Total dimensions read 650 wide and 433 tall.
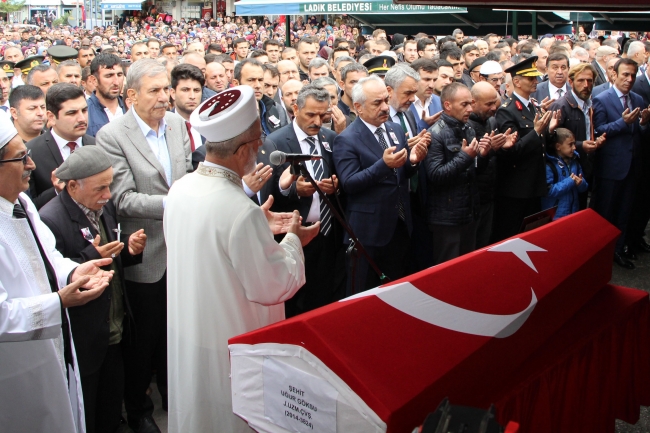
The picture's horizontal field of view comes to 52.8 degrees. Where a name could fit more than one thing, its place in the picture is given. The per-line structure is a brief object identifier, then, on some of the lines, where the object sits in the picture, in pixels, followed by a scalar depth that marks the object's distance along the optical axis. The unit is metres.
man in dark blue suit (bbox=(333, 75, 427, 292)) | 4.54
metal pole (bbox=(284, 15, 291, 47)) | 12.69
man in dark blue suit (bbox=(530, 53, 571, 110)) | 7.15
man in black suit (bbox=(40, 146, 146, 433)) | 3.15
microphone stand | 2.90
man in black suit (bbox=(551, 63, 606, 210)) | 6.29
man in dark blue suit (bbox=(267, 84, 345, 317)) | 4.41
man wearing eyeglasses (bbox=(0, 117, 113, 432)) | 2.41
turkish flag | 2.02
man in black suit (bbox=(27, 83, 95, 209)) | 3.96
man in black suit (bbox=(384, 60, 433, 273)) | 5.21
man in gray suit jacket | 3.72
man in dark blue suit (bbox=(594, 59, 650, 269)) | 6.55
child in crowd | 5.98
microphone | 2.71
